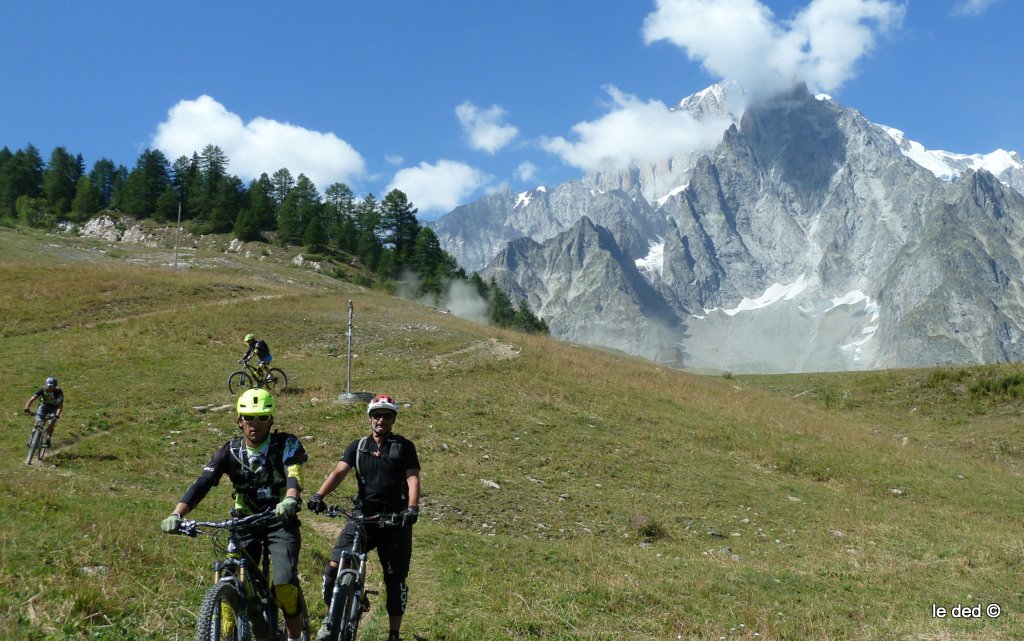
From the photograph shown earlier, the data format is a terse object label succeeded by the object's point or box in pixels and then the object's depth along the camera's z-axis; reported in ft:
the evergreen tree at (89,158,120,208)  403.34
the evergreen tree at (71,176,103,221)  364.17
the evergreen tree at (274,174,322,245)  334.44
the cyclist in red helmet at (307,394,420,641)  27.22
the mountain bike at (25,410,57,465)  58.29
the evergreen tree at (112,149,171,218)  362.53
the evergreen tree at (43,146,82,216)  372.58
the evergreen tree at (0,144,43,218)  370.73
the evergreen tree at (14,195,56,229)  345.31
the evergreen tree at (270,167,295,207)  411.95
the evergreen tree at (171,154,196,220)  366.84
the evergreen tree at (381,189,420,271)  361.71
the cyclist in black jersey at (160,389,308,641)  23.21
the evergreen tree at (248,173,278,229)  343.87
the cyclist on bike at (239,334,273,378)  87.97
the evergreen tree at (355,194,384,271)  344.69
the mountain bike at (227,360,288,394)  88.02
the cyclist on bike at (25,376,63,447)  60.23
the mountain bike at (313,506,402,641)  24.79
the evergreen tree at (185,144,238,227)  349.41
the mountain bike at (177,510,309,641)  21.13
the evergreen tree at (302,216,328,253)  324.60
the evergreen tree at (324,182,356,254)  354.64
